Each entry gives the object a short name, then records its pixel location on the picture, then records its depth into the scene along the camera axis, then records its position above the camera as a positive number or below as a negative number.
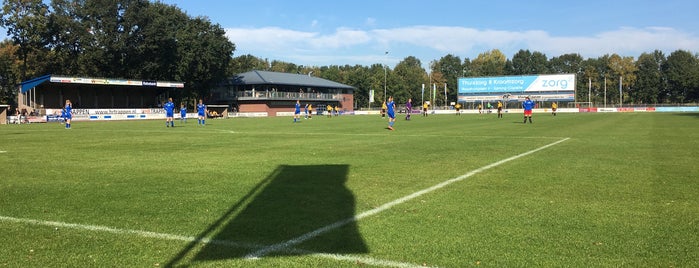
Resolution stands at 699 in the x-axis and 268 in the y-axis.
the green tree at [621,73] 135.00 +10.03
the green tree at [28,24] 62.06 +11.89
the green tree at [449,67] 154.41 +14.62
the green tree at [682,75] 121.97 +8.42
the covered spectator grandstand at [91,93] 54.22 +2.95
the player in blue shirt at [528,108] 33.88 +0.15
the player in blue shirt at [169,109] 32.03 +0.39
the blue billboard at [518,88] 91.38 +4.41
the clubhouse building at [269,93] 90.88 +4.07
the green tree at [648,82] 131.88 +7.11
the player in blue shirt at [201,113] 37.88 +0.11
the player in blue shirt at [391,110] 27.33 +0.11
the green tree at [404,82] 126.88 +8.01
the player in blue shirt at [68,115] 31.80 +0.08
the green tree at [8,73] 73.06 +6.72
